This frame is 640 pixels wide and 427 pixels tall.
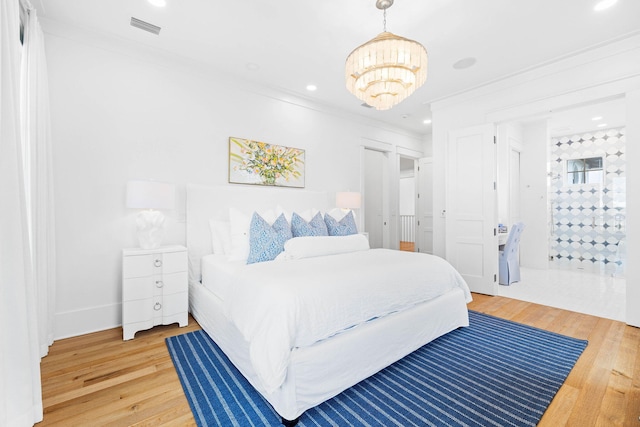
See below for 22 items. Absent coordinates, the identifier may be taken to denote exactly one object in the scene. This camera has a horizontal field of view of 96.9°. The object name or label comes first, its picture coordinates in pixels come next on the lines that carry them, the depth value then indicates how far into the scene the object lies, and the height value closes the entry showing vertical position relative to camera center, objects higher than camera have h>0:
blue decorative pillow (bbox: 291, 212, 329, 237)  3.04 -0.20
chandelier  1.98 +1.03
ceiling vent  2.49 +1.67
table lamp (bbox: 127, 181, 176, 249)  2.51 +0.06
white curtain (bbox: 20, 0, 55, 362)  2.04 +0.36
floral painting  3.48 +0.60
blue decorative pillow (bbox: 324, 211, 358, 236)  3.31 -0.20
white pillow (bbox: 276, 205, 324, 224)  3.40 -0.05
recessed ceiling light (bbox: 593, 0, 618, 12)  2.27 +1.64
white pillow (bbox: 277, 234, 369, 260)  2.53 -0.36
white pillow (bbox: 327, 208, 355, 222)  3.83 -0.06
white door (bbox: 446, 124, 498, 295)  3.77 +0.01
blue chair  4.23 -0.77
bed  1.53 -0.67
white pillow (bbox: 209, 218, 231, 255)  3.08 -0.29
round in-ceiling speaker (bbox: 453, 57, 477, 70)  3.16 +1.65
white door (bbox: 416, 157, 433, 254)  6.05 +0.06
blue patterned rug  1.53 -1.13
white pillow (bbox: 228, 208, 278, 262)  2.78 -0.23
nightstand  2.46 -0.70
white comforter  1.51 -0.56
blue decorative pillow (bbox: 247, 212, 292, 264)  2.55 -0.29
